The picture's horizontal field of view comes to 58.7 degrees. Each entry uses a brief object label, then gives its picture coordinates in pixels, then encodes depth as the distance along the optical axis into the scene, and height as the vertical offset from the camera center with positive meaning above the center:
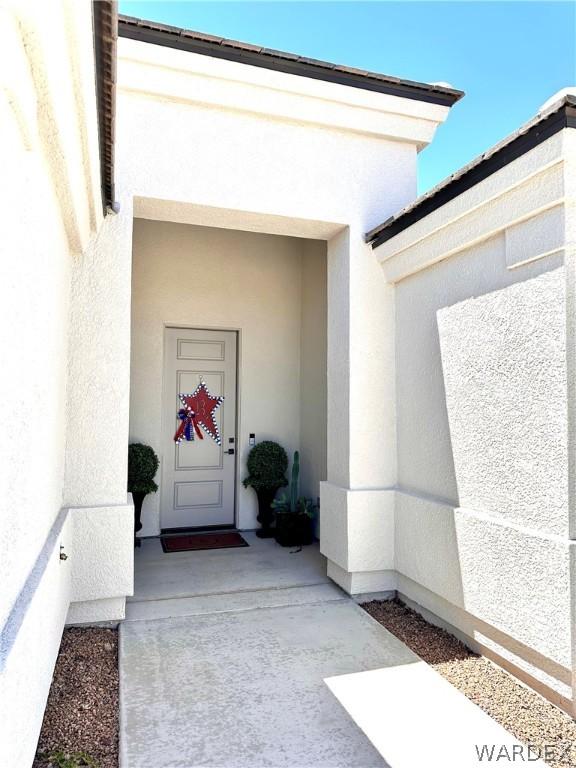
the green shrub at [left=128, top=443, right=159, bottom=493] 7.08 -0.94
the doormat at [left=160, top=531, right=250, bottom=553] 7.18 -2.04
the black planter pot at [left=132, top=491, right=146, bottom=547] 7.26 -1.52
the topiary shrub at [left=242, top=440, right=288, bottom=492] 7.89 -1.01
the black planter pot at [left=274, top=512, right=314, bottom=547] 7.40 -1.85
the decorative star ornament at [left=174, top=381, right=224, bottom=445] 8.09 -0.19
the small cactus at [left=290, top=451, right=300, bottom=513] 7.90 -1.32
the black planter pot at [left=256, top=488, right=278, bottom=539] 8.03 -1.66
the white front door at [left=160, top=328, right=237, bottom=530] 8.01 -0.67
